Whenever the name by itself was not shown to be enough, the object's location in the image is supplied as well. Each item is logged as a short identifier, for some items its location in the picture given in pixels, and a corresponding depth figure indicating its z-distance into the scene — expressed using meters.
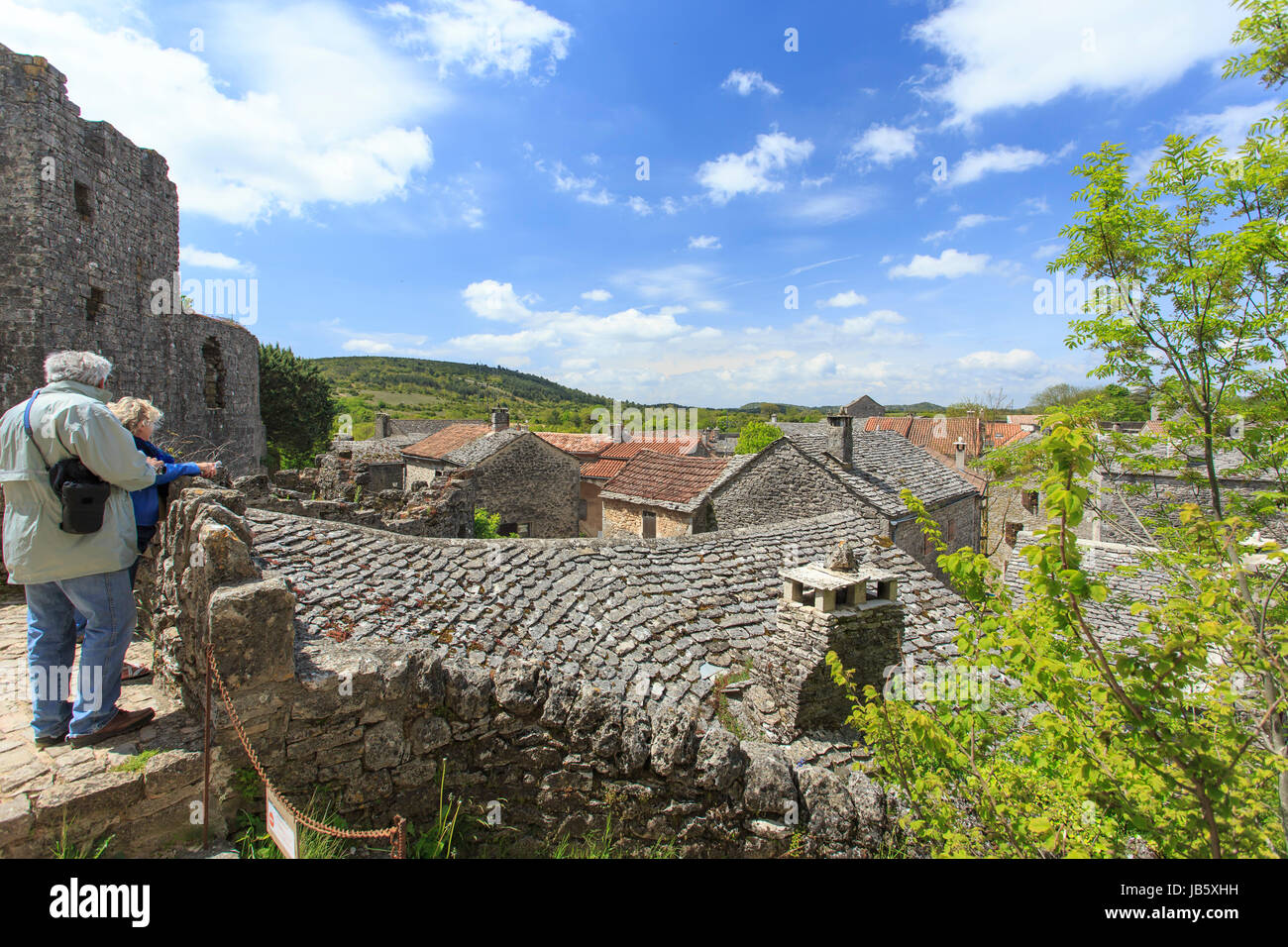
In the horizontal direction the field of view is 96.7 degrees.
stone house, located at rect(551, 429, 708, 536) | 31.03
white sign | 2.44
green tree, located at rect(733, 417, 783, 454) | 37.81
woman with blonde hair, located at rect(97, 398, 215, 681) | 3.88
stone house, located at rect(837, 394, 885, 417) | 58.16
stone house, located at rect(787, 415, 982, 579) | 15.41
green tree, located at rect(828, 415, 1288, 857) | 2.98
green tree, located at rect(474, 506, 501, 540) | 18.45
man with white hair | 3.05
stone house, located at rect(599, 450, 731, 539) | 16.88
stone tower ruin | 9.62
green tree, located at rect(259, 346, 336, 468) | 33.88
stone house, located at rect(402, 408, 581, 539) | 22.42
